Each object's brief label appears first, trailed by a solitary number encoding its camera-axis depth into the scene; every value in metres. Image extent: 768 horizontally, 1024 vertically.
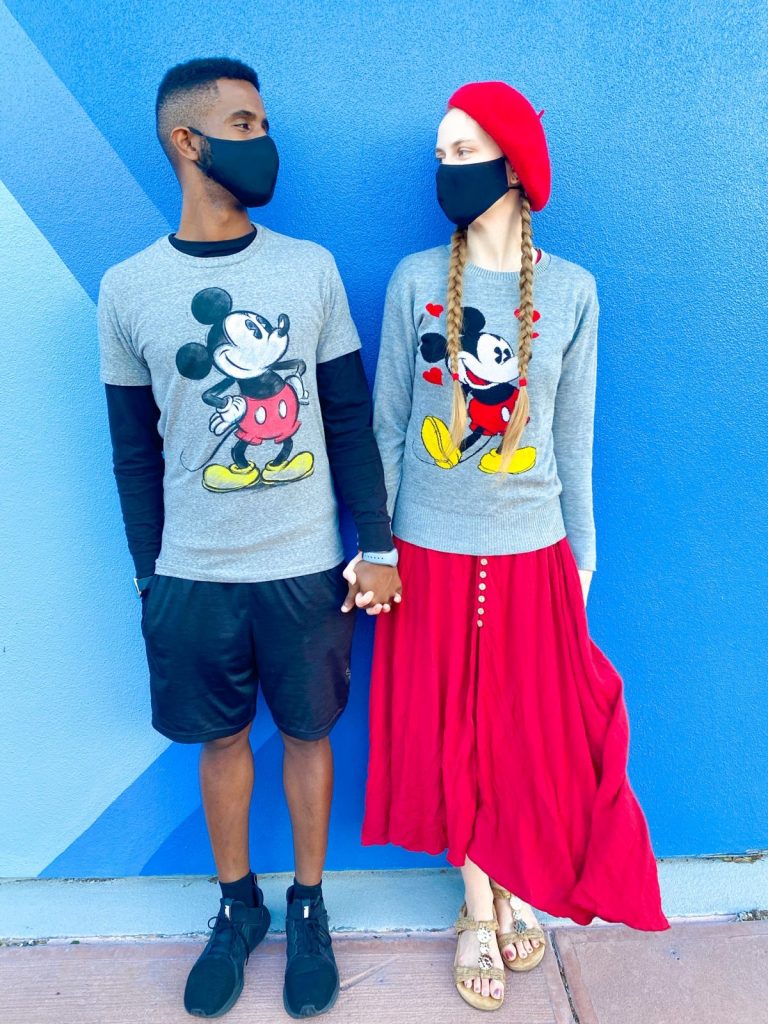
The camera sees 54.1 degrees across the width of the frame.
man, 1.50
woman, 1.58
